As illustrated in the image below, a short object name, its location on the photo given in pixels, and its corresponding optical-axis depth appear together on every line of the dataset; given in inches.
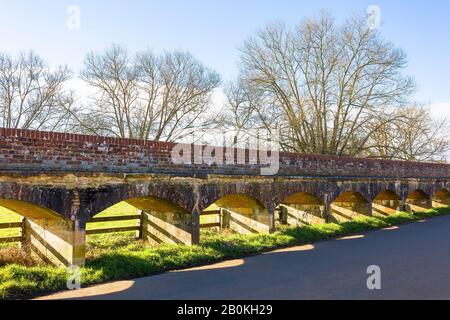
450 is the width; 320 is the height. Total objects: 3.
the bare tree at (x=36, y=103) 949.2
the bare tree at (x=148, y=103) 1075.3
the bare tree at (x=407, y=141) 904.9
